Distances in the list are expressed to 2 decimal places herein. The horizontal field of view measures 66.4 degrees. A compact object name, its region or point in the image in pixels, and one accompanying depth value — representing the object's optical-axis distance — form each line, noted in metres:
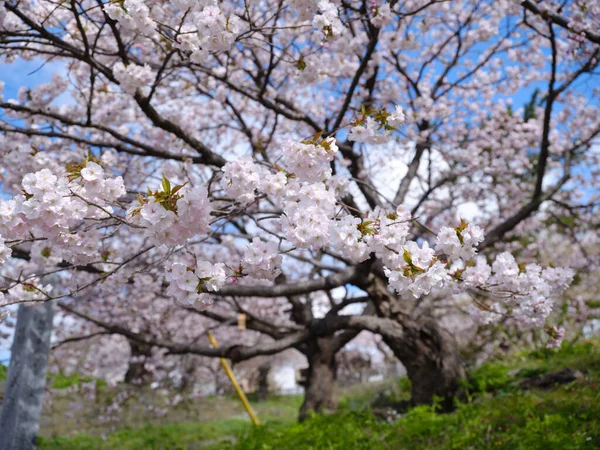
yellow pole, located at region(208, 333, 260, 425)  8.75
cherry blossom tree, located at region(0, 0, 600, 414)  2.46
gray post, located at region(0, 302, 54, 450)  4.34
